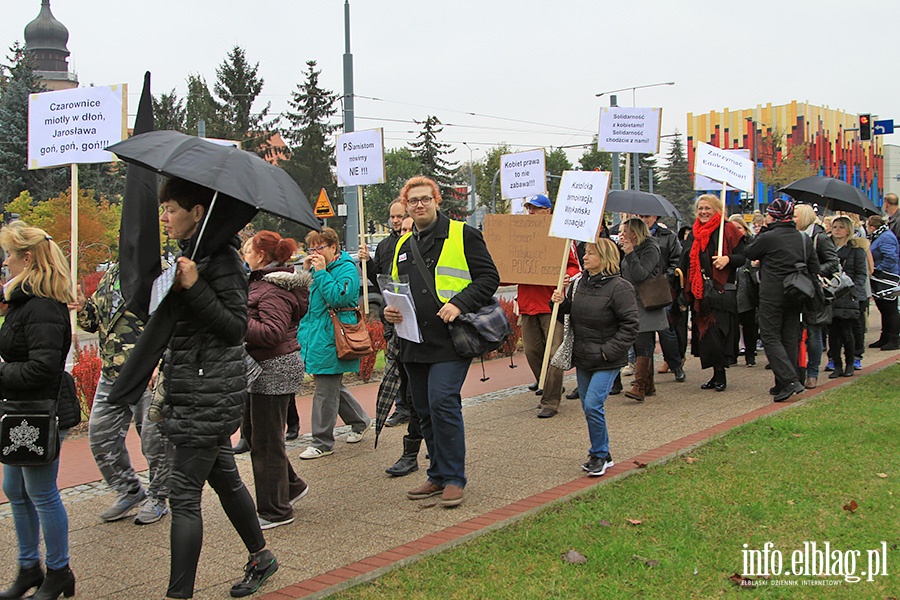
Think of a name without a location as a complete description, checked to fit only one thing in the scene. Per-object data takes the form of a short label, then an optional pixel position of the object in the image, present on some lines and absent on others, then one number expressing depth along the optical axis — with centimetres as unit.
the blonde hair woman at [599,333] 665
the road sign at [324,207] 2519
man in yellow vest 596
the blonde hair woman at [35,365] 446
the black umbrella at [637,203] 1059
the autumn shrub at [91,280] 2918
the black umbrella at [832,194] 1092
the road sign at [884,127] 3275
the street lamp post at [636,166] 3387
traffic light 3061
